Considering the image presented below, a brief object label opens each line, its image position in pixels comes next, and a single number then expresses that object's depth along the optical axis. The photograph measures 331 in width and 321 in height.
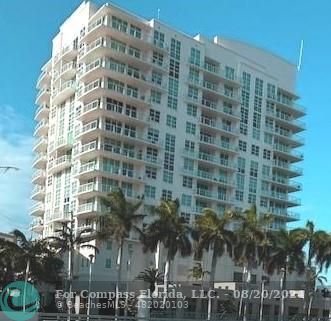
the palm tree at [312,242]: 89.25
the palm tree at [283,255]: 85.81
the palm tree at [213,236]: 77.25
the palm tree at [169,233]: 76.69
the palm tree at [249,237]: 82.25
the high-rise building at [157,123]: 96.81
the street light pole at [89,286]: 76.32
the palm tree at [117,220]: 73.31
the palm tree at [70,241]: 77.56
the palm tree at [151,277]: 81.62
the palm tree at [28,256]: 77.50
